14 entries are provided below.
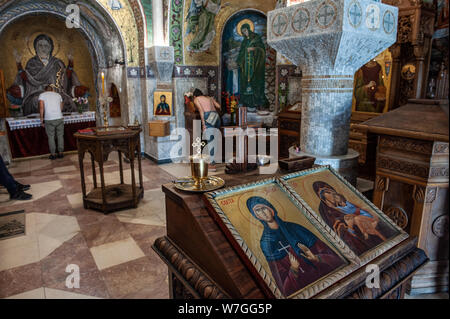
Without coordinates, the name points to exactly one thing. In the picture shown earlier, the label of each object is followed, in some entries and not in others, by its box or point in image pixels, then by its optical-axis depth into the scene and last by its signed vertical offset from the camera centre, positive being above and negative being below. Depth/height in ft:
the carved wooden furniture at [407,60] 14.90 +2.25
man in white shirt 24.06 -1.04
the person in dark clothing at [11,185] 15.34 -3.99
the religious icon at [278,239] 4.02 -1.88
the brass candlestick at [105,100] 14.01 +0.16
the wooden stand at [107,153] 13.32 -2.19
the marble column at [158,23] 21.26 +5.43
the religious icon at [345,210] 5.09 -1.81
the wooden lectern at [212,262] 4.02 -2.30
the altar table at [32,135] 24.64 -2.49
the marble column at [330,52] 7.82 +1.45
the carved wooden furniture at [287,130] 14.83 -1.24
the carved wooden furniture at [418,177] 7.29 -1.73
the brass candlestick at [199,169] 5.25 -1.07
